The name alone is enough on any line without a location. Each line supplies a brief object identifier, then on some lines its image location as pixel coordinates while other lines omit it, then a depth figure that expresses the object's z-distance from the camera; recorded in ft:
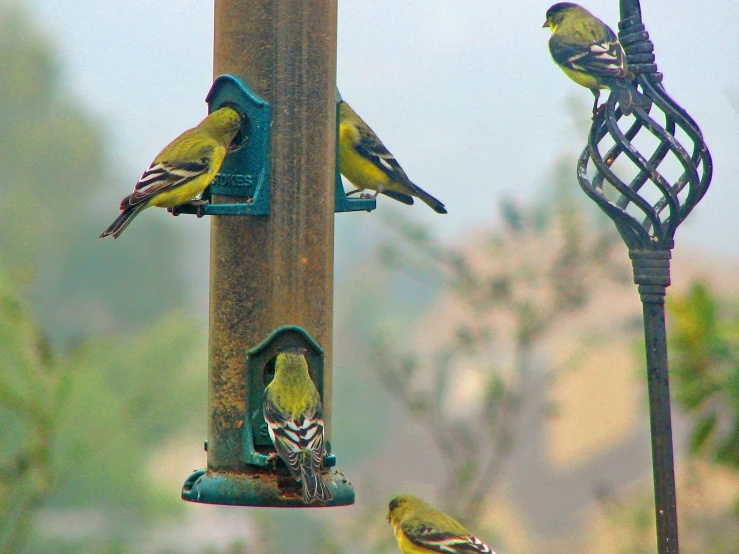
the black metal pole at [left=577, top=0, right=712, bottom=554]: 19.26
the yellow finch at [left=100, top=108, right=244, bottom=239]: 28.04
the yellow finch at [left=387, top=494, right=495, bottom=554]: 30.35
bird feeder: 28.27
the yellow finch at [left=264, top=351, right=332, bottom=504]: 25.38
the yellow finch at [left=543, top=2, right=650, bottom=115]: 21.24
